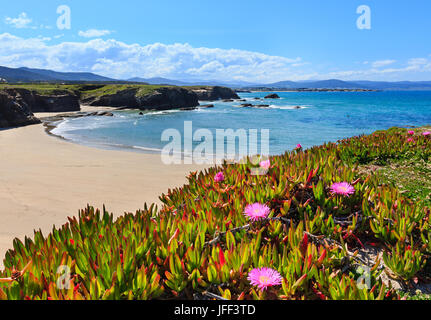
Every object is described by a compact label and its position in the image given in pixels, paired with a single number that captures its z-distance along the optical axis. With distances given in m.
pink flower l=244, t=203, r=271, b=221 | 2.30
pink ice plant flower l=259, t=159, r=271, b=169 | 3.35
